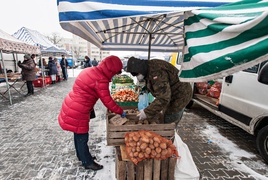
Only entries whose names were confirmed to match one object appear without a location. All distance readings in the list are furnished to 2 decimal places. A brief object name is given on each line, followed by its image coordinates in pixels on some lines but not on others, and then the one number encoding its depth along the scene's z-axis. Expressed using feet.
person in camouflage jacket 7.51
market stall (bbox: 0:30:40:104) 20.27
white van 10.51
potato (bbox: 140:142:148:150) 6.94
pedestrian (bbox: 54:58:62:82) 44.28
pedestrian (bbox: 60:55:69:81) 46.80
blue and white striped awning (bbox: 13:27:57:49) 36.81
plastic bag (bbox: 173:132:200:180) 8.06
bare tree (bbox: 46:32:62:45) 189.94
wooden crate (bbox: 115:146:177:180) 7.16
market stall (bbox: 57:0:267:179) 3.87
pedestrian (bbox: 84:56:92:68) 49.68
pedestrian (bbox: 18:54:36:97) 26.55
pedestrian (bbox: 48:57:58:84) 39.14
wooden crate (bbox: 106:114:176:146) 7.91
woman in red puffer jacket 8.07
